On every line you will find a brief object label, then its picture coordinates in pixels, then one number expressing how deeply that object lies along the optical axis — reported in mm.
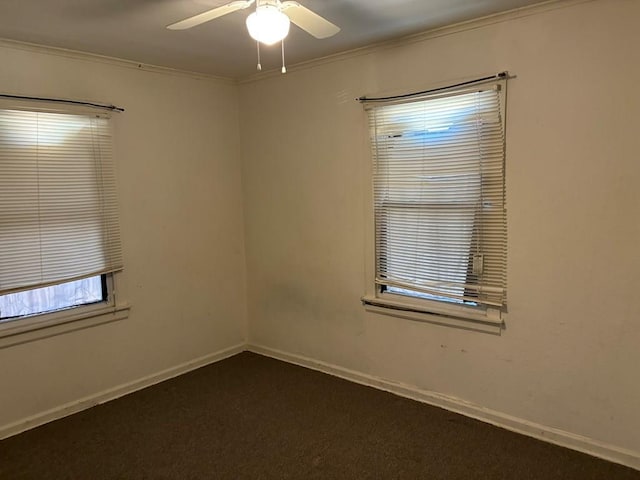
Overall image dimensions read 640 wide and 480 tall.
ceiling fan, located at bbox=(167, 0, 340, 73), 1784
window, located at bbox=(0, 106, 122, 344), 2855
